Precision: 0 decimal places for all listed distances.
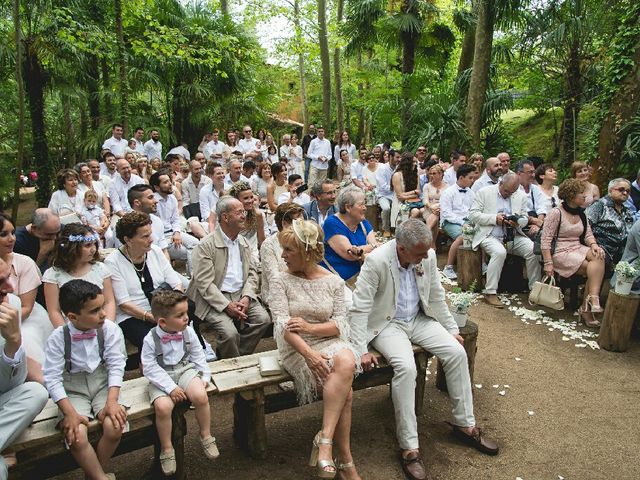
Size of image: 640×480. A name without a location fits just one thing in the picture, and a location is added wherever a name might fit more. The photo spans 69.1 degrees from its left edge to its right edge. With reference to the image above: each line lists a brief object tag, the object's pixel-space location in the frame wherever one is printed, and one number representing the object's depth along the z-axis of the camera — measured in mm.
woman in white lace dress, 2928
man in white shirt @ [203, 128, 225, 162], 12836
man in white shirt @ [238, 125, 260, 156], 13445
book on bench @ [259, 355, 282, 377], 3110
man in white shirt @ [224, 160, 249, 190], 7625
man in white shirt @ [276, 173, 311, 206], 6996
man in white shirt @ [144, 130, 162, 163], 12175
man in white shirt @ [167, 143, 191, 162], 12819
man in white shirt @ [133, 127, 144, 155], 11688
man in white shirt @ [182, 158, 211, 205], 8000
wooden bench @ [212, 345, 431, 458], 3053
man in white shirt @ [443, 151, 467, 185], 8805
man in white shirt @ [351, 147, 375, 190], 10836
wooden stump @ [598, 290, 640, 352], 4734
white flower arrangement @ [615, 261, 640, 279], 4625
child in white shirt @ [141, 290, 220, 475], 2758
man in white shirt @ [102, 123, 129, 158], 10883
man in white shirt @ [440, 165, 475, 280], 7008
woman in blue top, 4277
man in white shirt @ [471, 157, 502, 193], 7574
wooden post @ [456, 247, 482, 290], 6426
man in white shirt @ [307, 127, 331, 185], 14031
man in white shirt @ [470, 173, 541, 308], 6141
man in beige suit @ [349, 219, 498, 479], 3189
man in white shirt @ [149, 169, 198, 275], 6066
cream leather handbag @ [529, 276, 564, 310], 5273
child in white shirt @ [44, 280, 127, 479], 2555
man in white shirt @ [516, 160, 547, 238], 6688
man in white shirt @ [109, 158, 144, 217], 7355
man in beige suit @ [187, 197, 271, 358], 4059
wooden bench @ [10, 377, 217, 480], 2537
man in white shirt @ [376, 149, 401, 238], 9852
